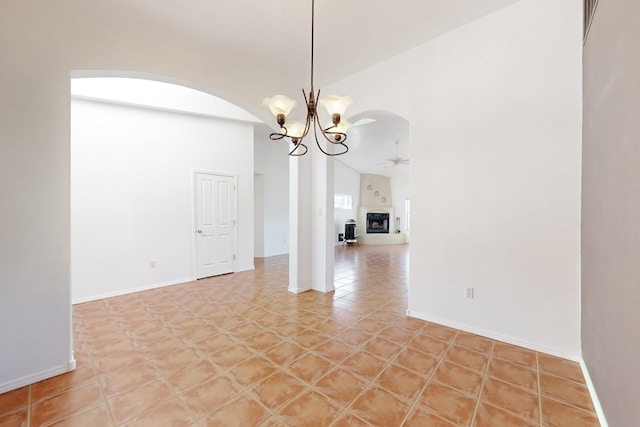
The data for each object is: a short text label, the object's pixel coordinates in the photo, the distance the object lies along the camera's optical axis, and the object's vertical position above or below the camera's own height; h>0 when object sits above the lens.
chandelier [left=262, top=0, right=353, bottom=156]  2.00 +0.82
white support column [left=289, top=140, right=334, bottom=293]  3.90 -0.15
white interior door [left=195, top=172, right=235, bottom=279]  4.70 -0.23
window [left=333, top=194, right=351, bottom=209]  9.54 +0.44
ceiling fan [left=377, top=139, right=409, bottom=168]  7.14 +1.47
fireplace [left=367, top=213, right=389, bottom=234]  10.23 -0.41
